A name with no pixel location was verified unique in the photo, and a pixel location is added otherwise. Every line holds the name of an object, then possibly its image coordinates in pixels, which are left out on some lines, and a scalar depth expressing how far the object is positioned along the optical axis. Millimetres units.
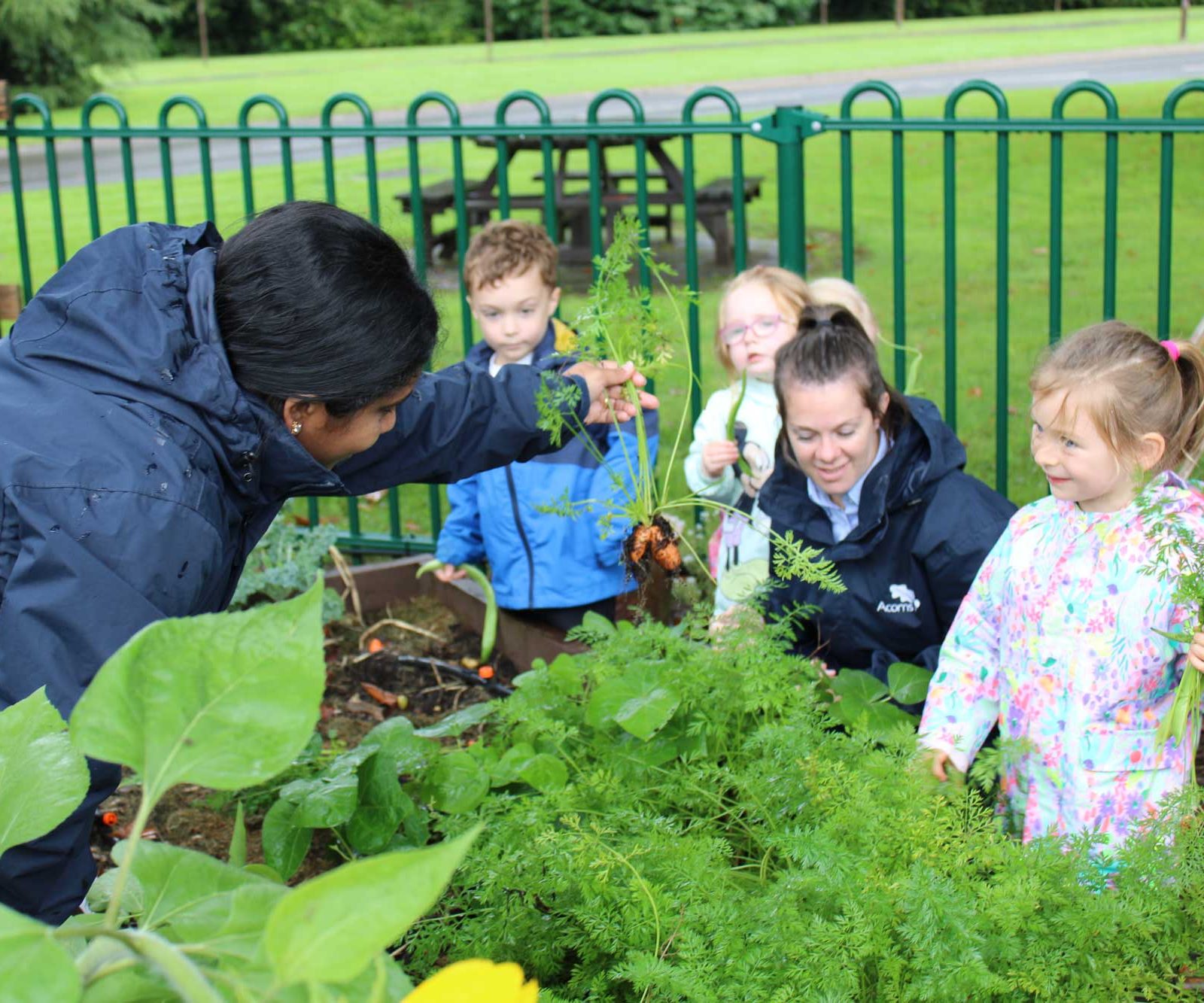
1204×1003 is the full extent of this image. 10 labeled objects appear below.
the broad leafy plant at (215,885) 580
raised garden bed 3195
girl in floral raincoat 2465
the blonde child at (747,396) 3645
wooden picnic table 9828
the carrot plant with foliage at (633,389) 2699
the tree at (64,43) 27688
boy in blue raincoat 3881
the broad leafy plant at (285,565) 4098
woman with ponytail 3109
